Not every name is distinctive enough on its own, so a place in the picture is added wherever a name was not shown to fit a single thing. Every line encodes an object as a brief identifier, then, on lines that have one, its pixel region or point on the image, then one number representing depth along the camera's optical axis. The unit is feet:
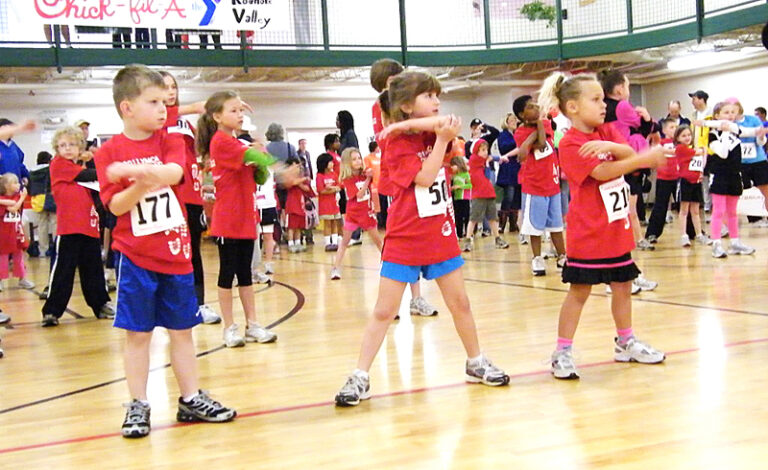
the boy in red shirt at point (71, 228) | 22.15
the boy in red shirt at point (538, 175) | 26.66
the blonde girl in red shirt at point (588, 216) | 13.57
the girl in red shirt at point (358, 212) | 27.63
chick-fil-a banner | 43.34
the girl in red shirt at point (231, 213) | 17.66
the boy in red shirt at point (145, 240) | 11.63
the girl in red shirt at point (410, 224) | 12.79
